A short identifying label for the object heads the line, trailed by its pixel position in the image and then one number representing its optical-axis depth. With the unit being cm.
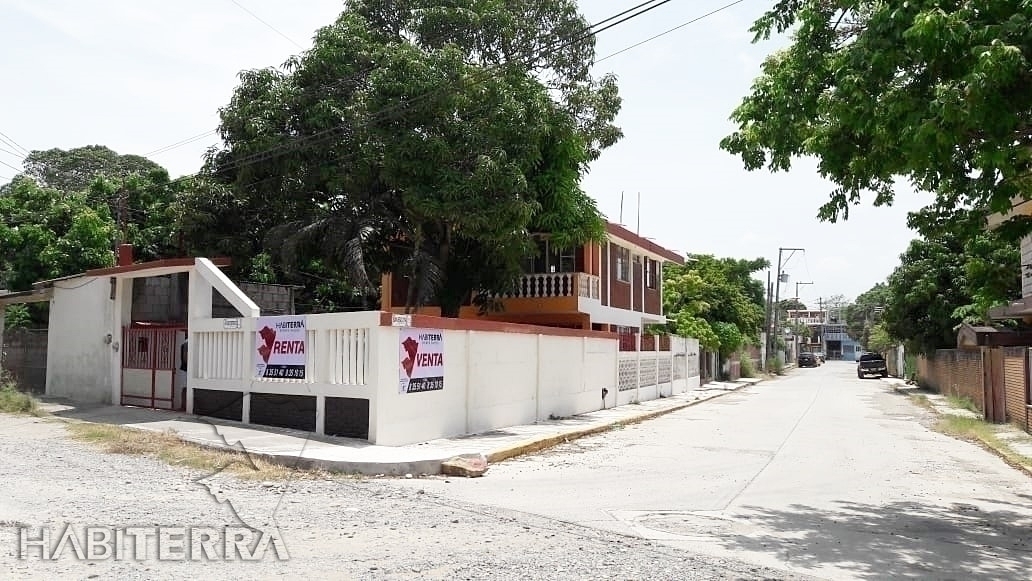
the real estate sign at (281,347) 1361
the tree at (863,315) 10425
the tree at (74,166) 4855
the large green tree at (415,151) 1778
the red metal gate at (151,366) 1645
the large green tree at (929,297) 3406
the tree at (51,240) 2445
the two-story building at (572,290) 2478
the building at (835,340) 14225
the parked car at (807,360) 8876
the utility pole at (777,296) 6394
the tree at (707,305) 4244
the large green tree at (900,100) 697
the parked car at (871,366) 5562
